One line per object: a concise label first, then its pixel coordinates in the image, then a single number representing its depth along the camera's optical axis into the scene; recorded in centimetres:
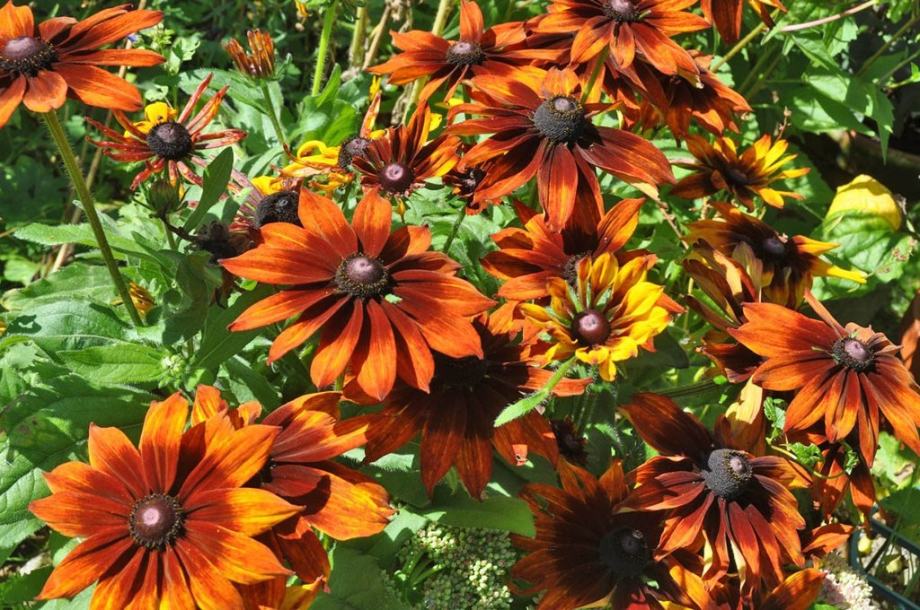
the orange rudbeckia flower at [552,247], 117
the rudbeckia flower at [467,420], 104
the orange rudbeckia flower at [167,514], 84
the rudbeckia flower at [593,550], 118
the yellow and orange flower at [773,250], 139
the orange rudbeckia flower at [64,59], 99
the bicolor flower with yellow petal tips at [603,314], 102
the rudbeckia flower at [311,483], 93
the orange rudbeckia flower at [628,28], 120
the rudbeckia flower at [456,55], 136
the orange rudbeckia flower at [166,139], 139
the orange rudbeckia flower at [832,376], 111
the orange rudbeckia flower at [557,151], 112
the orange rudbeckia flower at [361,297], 94
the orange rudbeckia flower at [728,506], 112
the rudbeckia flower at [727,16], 134
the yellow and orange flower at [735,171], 150
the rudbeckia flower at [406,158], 128
